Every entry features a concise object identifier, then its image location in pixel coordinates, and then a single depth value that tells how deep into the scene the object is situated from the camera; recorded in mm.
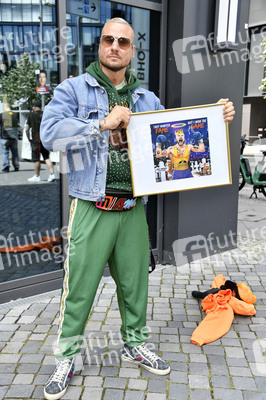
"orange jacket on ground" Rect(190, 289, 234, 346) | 3279
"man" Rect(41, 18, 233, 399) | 2322
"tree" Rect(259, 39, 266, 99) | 27812
